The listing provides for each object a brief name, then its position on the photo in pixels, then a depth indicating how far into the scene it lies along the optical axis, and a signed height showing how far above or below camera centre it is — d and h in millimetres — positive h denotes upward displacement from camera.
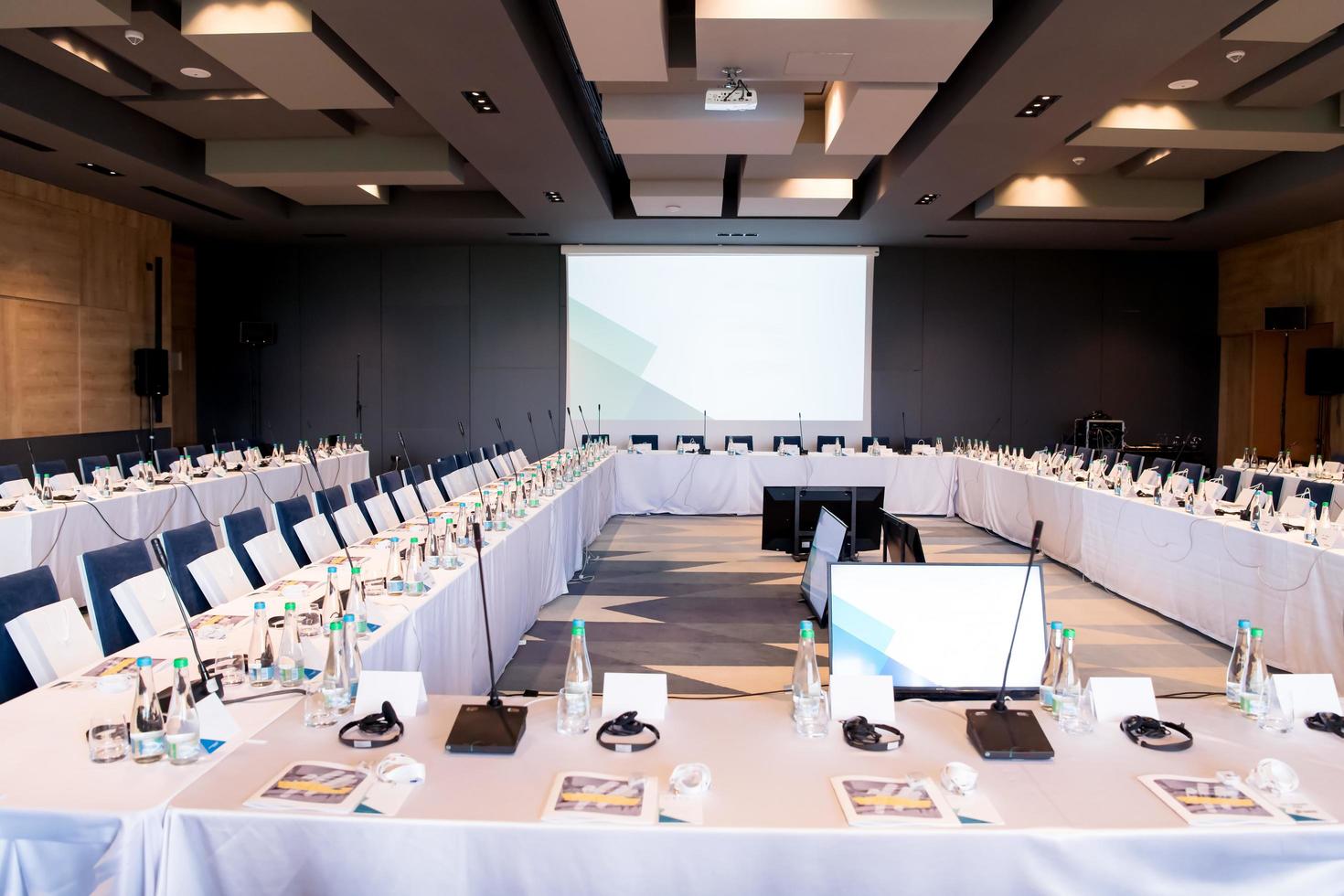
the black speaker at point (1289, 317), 10211 +1083
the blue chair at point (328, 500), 4945 -584
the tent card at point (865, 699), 1944 -665
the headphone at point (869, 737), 1803 -699
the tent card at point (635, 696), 1961 -667
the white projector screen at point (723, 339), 12047 +896
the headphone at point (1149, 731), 1822 -698
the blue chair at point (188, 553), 3553 -668
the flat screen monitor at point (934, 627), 2184 -562
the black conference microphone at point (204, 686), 2012 -691
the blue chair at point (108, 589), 2955 -665
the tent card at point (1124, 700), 1973 -667
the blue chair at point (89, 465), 7189 -581
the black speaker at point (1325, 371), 9812 +440
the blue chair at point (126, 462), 8115 -621
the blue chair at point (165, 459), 7871 -575
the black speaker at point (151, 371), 10016 +291
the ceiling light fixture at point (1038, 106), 5825 +2068
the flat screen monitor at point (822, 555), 4781 -887
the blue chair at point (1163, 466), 8012 -545
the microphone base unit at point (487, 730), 1737 -678
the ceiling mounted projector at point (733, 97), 5750 +2027
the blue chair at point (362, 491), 5512 -594
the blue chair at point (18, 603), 2402 -621
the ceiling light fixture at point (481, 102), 5898 +2073
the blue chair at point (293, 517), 4520 -639
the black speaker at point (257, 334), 11516 +854
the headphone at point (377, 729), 1782 -693
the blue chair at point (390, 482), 5996 -581
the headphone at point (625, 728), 1836 -693
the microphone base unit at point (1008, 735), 1750 -681
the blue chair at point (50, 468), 6652 -567
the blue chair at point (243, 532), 4086 -651
